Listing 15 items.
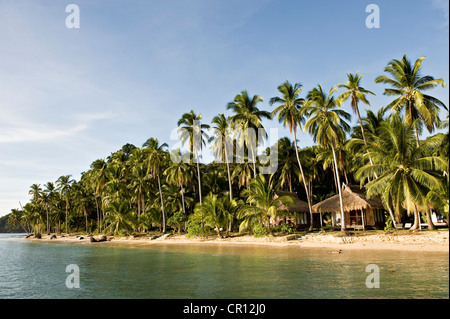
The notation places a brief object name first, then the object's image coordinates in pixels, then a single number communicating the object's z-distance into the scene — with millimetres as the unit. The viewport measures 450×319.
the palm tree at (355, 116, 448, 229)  19891
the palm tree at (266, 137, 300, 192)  36781
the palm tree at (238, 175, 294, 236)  26672
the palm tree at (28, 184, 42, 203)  69875
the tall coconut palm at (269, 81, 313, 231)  30220
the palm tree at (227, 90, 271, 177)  33250
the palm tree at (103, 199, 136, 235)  41625
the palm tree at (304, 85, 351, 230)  26484
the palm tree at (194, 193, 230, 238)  29953
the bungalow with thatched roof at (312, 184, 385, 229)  27141
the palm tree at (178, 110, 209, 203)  36656
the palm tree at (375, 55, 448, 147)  23188
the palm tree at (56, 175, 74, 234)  63938
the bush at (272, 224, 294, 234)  28312
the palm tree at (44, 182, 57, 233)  68125
